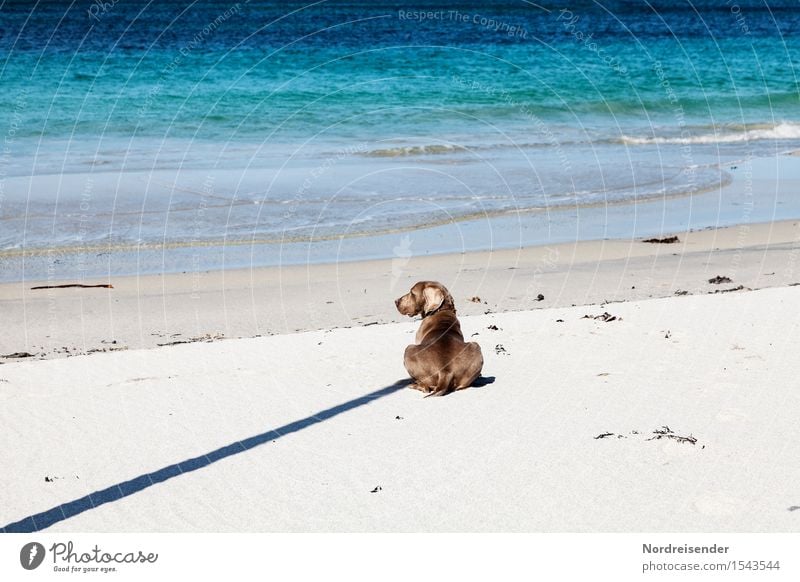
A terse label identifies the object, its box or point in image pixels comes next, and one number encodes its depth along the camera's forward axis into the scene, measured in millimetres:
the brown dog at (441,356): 9469
